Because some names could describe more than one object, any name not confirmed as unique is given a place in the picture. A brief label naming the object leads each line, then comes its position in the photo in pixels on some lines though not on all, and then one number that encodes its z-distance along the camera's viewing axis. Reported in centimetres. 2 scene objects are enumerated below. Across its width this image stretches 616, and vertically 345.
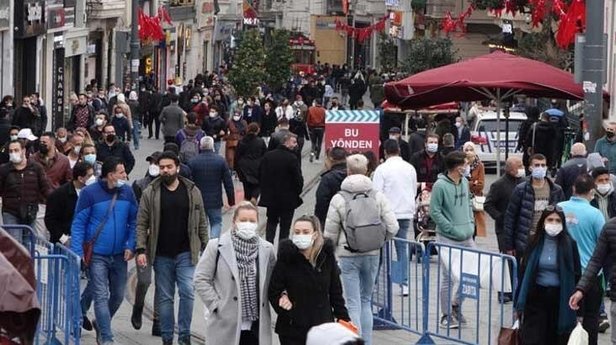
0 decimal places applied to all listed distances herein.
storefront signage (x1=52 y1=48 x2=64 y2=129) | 4916
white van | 3816
